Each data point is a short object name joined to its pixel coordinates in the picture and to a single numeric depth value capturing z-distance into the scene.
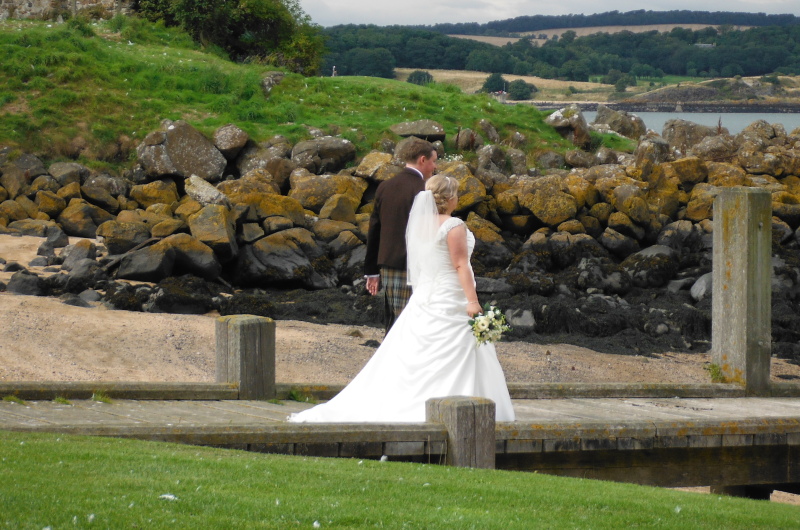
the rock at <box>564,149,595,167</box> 33.00
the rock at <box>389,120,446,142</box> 32.25
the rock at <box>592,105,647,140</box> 40.12
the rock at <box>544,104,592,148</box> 35.81
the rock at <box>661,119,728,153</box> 36.62
